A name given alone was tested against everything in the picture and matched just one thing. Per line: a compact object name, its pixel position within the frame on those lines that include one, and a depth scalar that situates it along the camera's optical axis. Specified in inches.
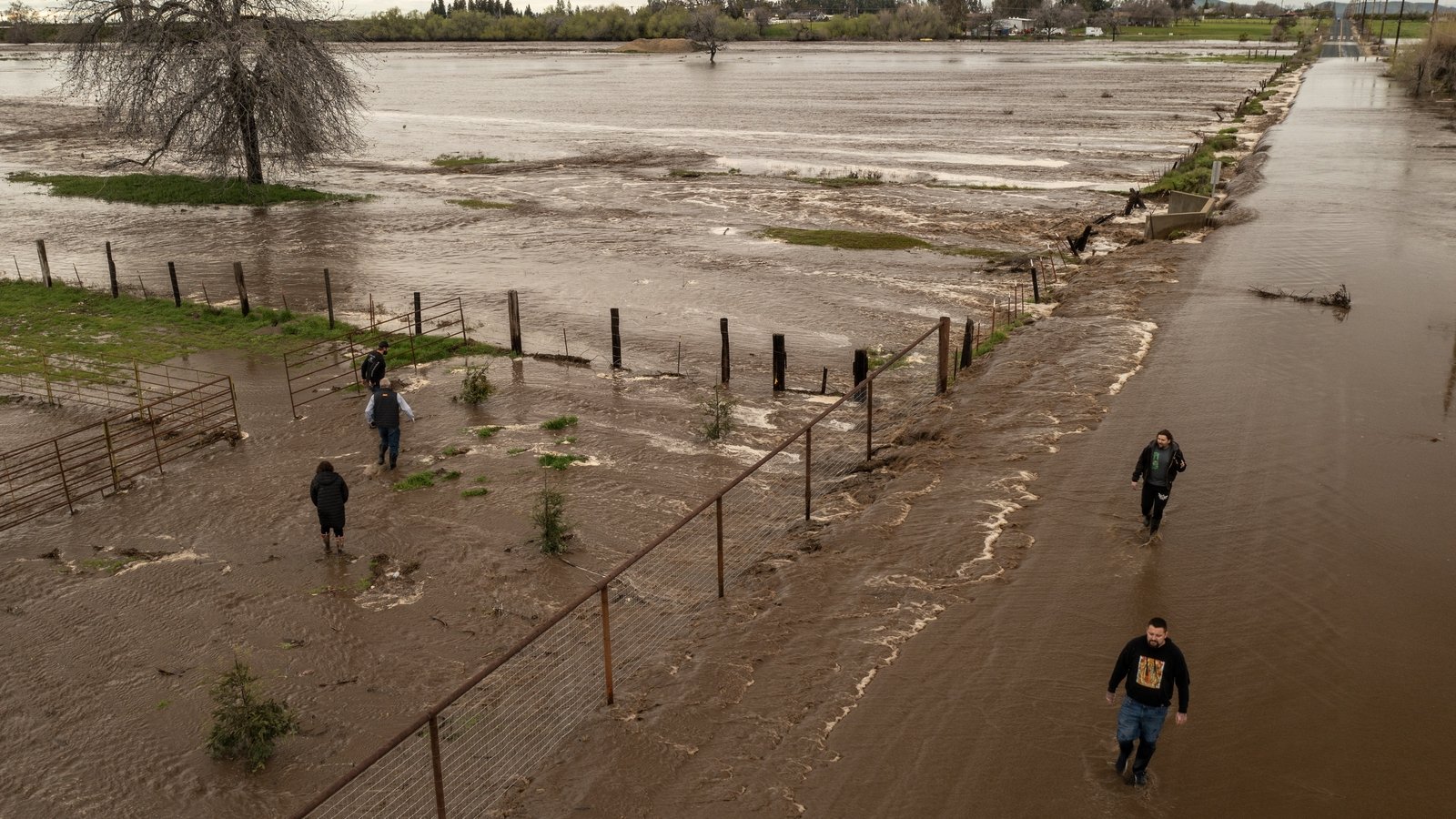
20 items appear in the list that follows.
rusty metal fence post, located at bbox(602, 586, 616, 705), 396.5
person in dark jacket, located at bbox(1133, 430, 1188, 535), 494.0
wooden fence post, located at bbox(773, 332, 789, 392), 820.0
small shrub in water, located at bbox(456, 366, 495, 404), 812.0
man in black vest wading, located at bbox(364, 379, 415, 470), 668.7
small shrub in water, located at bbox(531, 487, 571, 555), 566.9
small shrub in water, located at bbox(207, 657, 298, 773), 403.9
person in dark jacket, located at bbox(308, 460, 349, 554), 555.2
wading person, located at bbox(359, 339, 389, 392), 746.2
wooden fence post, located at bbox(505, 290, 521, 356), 936.9
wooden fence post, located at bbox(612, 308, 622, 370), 879.7
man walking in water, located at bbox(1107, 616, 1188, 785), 326.3
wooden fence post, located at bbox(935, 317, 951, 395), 749.3
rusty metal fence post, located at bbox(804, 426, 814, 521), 554.6
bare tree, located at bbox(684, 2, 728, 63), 7308.1
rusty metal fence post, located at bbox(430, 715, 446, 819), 308.2
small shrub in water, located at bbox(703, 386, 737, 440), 724.7
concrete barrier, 1353.3
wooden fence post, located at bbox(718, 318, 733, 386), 844.0
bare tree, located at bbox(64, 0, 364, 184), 1635.1
